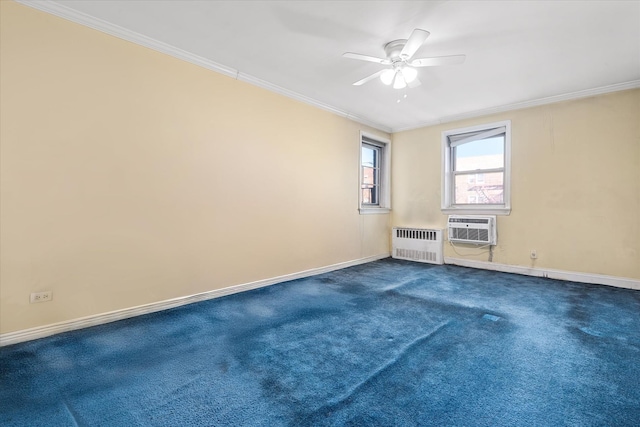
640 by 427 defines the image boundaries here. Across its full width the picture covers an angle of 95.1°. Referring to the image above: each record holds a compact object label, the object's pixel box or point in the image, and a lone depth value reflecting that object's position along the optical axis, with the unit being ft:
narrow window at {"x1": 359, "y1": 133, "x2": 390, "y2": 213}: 18.40
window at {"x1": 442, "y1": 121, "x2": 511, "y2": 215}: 15.48
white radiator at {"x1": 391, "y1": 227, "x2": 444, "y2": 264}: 17.11
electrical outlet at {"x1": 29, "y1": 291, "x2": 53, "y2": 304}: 7.41
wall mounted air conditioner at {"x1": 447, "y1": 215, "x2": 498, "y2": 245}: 15.25
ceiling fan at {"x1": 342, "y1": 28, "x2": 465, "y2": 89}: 8.01
